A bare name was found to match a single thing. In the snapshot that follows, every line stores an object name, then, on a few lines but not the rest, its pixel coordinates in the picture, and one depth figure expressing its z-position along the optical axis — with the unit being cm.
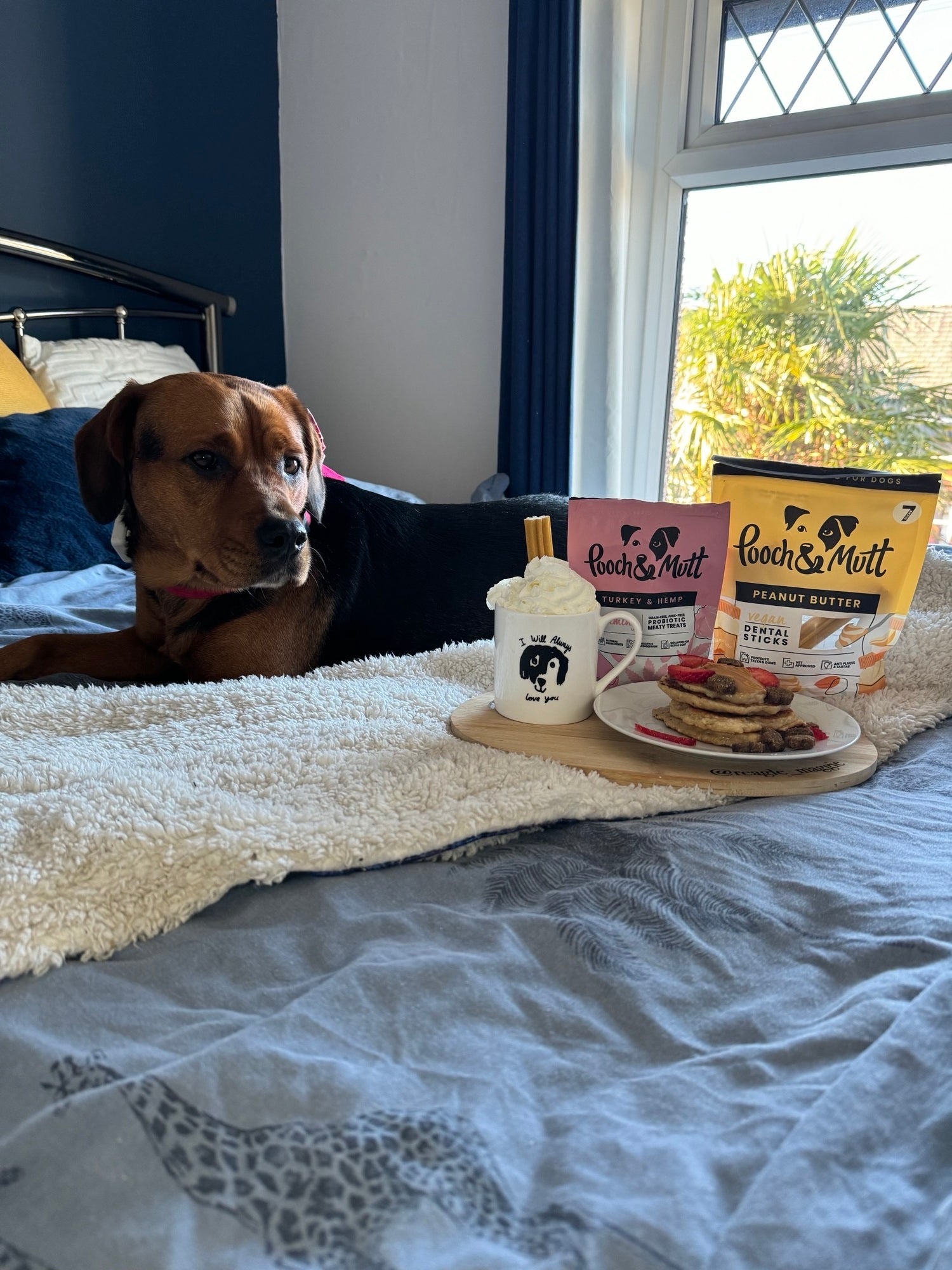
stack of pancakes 92
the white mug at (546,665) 98
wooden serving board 90
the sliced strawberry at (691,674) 96
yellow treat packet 104
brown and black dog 140
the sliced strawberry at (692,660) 99
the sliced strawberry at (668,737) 93
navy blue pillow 191
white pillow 241
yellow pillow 219
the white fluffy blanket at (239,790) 67
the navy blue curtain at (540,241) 277
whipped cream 99
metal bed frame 257
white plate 92
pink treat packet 106
